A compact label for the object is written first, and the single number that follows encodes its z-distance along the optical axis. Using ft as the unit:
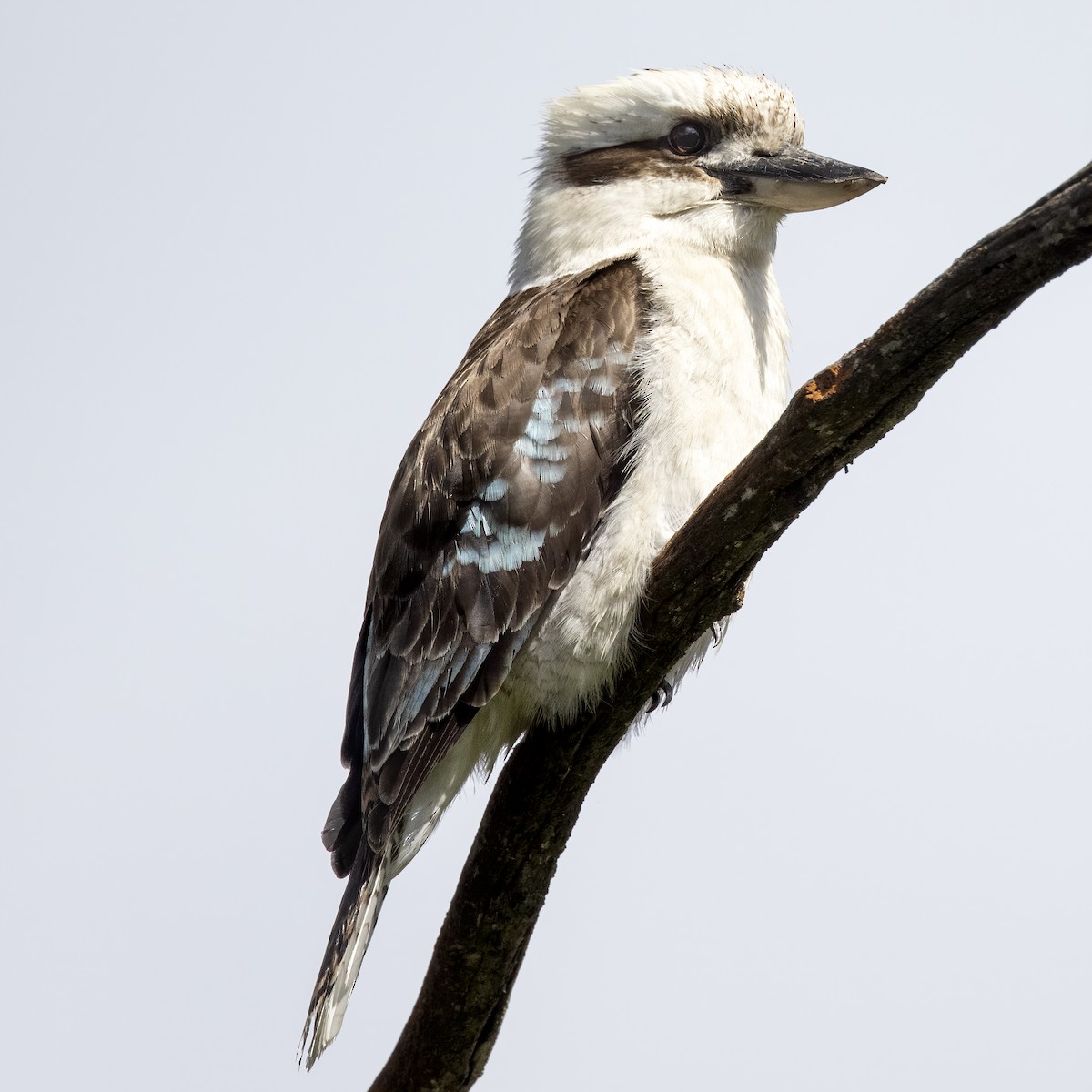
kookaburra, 27.58
